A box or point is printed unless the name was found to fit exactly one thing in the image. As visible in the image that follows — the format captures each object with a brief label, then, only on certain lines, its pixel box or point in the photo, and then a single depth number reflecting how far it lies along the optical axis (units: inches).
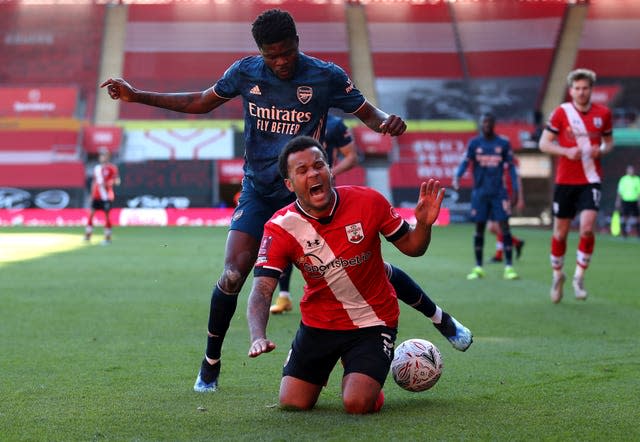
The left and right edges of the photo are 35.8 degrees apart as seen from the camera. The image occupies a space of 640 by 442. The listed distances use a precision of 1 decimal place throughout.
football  210.7
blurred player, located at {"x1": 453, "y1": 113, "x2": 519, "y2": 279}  545.6
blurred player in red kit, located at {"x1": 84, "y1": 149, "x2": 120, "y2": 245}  918.4
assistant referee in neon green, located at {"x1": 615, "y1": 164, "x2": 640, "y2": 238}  1079.0
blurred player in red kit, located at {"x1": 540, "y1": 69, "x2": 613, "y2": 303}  396.2
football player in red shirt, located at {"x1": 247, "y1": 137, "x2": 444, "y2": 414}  193.8
